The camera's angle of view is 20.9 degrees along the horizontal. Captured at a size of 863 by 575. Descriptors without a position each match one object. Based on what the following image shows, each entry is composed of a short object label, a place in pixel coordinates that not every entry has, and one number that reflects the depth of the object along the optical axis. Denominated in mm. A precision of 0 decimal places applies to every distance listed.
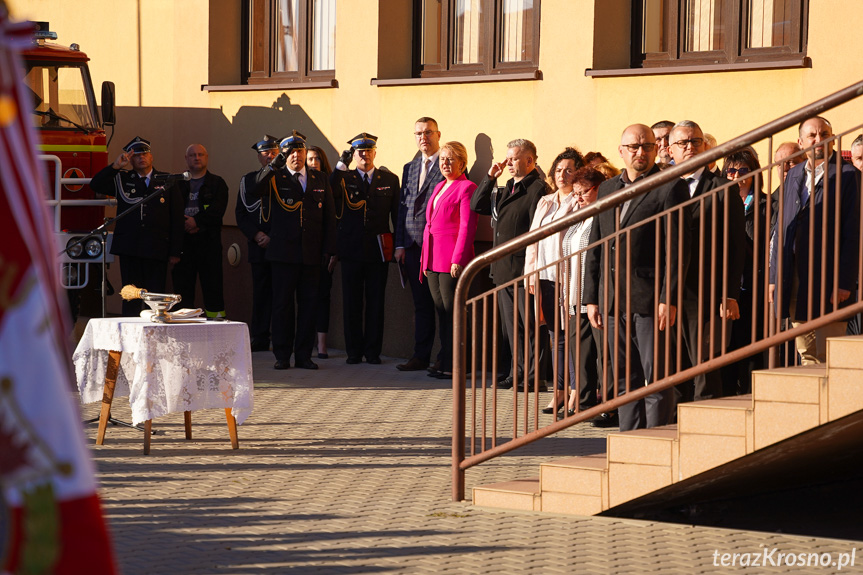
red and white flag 2676
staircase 9882
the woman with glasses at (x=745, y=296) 14798
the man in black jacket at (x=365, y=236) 22657
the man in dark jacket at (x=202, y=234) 24874
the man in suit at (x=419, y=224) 21822
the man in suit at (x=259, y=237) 22888
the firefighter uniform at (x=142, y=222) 22888
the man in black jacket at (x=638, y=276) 11178
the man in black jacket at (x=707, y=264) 10753
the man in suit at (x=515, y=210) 18958
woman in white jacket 16986
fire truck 25637
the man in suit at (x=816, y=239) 10177
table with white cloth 13898
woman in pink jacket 20282
